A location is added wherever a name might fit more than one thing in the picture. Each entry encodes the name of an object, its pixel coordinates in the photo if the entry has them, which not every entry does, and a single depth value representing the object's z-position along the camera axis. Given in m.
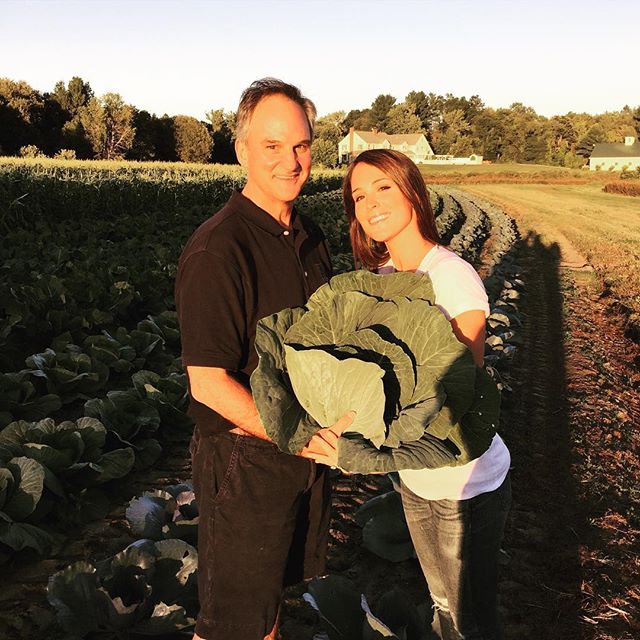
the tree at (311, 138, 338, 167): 63.88
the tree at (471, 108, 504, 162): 106.94
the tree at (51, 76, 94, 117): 47.28
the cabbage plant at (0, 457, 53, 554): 3.47
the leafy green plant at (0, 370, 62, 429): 4.93
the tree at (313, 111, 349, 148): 81.43
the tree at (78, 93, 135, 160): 43.59
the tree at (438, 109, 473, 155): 108.50
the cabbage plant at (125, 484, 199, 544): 3.40
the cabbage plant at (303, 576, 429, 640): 2.46
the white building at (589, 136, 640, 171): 90.69
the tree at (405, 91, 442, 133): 133.62
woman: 1.99
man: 1.91
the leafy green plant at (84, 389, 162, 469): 4.70
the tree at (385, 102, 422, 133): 122.12
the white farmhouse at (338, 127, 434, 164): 102.12
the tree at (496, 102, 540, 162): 102.00
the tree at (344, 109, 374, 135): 131.94
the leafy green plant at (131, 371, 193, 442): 5.21
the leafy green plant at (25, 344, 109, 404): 5.42
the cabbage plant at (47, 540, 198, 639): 2.72
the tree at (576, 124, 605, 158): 101.19
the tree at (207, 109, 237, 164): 55.00
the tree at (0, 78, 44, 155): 40.84
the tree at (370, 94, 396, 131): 133.62
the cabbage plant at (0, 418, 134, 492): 3.95
